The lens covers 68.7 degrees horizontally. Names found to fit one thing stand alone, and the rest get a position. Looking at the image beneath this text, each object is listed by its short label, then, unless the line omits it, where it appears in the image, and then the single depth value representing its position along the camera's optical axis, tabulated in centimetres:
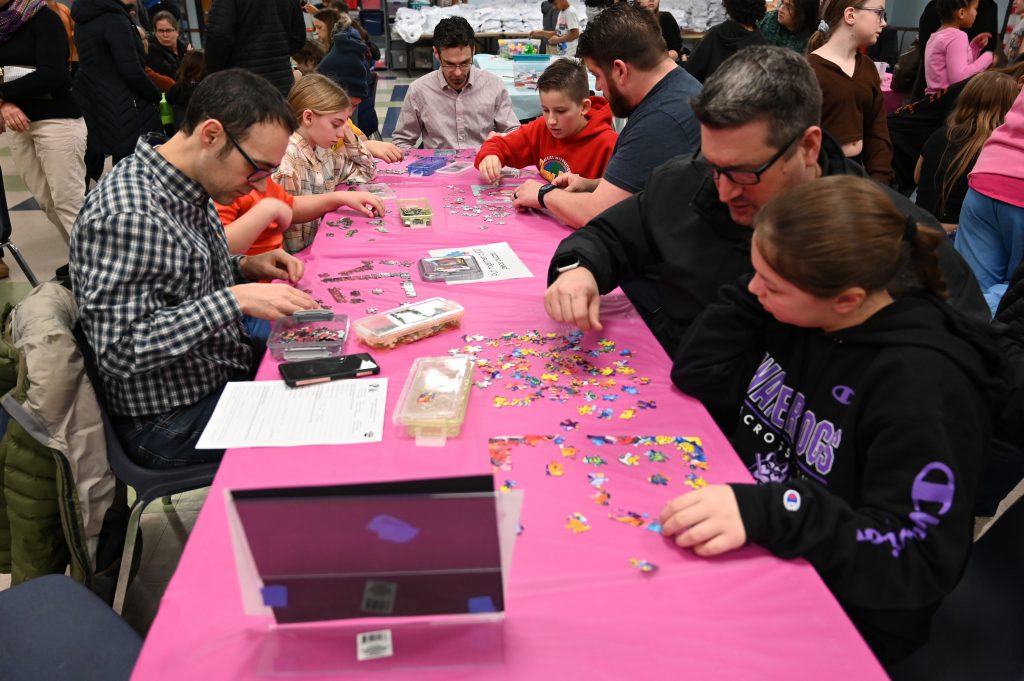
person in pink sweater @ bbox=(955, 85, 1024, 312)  291
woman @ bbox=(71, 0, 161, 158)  433
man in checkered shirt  164
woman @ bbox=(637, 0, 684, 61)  622
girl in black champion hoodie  109
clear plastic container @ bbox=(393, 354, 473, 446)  141
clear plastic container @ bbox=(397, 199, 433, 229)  273
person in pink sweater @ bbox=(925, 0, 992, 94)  474
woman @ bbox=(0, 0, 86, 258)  382
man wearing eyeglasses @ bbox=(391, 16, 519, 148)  426
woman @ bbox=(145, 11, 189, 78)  591
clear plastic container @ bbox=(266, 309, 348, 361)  171
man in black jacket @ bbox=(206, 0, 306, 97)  420
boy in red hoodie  316
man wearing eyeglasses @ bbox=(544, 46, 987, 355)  158
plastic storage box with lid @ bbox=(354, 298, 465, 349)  177
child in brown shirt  341
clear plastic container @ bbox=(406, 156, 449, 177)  354
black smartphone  159
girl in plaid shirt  290
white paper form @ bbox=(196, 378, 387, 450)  139
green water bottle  565
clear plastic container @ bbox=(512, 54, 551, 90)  598
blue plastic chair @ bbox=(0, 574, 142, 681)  126
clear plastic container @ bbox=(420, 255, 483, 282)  221
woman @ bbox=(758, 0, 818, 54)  473
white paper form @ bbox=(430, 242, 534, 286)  226
